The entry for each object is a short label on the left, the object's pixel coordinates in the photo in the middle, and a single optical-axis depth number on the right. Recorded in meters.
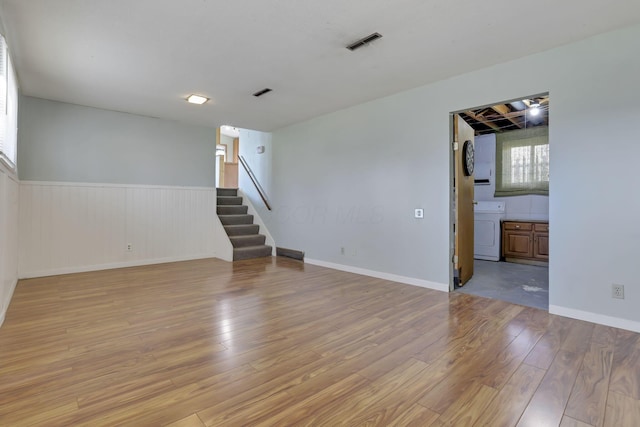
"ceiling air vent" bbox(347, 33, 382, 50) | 2.70
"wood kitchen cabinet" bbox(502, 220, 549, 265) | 5.31
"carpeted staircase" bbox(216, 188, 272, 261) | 5.92
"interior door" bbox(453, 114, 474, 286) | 3.79
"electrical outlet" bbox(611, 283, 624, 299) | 2.61
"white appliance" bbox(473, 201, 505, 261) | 5.81
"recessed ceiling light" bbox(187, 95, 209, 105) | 4.27
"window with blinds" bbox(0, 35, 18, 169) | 2.35
